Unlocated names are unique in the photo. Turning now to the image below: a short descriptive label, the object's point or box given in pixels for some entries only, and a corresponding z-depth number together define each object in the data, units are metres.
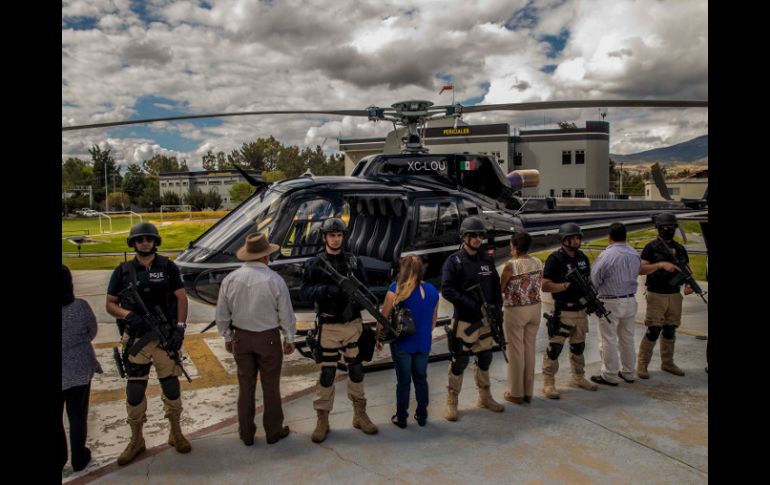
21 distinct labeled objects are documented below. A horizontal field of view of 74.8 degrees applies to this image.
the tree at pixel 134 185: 80.55
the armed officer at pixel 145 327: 4.18
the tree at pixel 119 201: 68.75
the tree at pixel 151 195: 67.25
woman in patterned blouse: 5.18
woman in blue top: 4.64
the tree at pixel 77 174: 83.88
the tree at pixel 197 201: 57.69
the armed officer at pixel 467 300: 4.85
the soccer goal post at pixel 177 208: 55.69
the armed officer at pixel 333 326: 4.50
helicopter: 6.16
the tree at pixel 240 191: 54.06
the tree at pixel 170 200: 60.50
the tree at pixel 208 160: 98.51
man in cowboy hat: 4.33
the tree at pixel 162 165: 102.69
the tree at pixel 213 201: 57.25
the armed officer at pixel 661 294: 6.02
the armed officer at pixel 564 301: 5.44
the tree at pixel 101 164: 90.94
